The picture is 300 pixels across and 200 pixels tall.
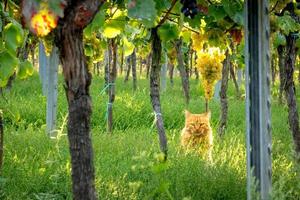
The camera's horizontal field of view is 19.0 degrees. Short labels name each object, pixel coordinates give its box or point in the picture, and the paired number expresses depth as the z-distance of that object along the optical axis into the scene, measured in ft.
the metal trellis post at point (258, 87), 14.02
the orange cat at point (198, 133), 24.62
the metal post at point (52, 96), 32.37
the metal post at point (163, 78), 70.43
